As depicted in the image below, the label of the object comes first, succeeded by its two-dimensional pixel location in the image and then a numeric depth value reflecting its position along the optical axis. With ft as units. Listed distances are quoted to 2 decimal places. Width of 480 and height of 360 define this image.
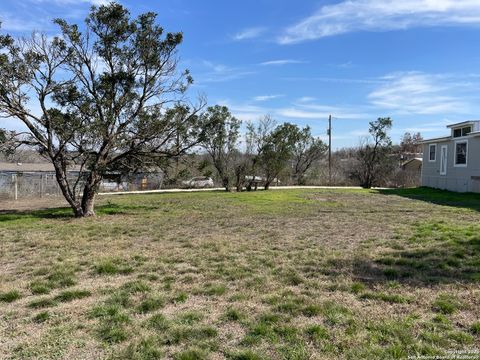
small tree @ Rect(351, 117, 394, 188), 104.63
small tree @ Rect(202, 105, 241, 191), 83.90
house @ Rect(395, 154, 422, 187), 110.01
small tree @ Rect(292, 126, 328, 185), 118.73
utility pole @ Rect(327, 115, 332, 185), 121.90
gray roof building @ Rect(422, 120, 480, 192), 69.26
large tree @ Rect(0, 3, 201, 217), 37.86
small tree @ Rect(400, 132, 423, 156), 163.18
